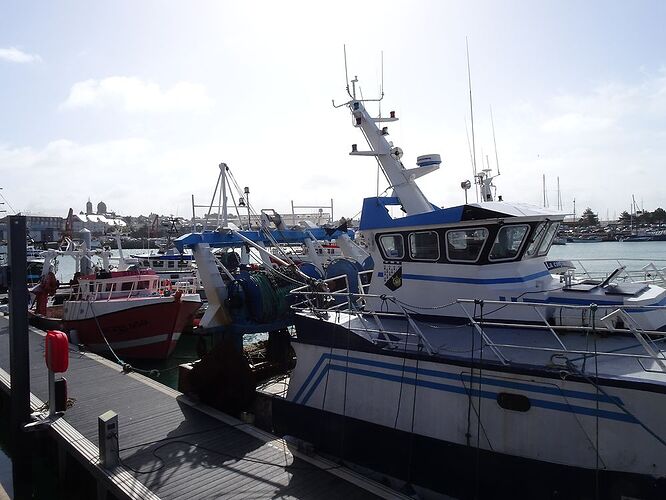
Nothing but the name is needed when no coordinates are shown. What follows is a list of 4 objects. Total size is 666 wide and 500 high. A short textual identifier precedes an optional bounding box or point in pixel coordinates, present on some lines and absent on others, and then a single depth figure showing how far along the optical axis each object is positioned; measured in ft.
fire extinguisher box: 32.86
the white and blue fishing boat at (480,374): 20.18
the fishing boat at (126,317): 65.92
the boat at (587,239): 390.42
